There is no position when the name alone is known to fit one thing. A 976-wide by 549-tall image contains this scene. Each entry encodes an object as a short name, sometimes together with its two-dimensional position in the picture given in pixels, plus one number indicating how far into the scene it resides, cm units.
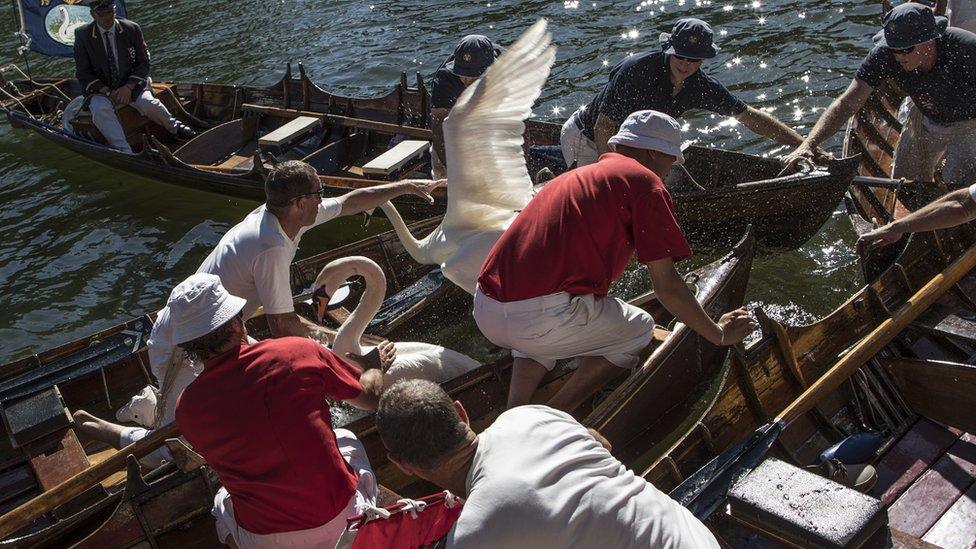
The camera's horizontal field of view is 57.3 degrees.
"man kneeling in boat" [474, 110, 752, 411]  485
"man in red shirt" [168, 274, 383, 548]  404
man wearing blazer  1233
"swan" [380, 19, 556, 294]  663
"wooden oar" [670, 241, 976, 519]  468
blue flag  1394
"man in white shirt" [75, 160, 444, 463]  577
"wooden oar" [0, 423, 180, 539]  484
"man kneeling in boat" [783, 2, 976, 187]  730
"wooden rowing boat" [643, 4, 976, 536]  513
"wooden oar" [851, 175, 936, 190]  764
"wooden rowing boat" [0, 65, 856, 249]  835
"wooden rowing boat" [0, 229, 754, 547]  492
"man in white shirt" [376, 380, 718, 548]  308
